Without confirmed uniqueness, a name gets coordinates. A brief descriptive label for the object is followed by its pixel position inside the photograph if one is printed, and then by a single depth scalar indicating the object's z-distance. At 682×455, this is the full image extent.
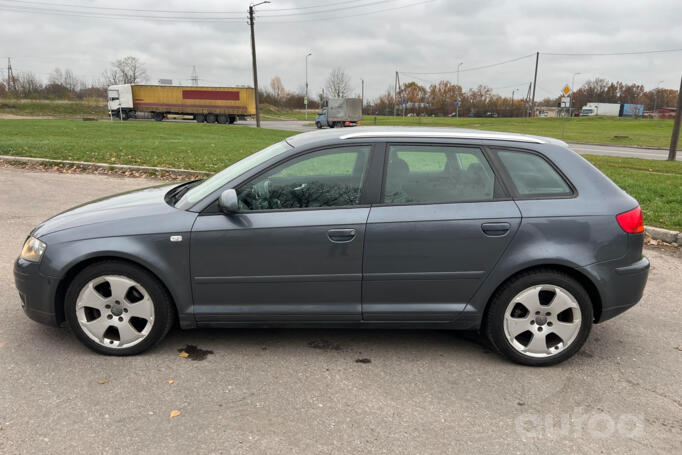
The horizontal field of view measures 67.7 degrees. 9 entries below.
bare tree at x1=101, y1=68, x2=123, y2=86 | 85.31
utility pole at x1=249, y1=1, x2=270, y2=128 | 31.39
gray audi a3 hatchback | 3.33
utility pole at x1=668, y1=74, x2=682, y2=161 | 15.25
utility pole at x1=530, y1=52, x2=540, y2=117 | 60.97
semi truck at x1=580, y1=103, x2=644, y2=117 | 86.00
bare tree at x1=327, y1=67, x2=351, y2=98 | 78.00
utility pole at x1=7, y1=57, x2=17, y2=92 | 68.81
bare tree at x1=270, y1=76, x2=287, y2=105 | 86.00
